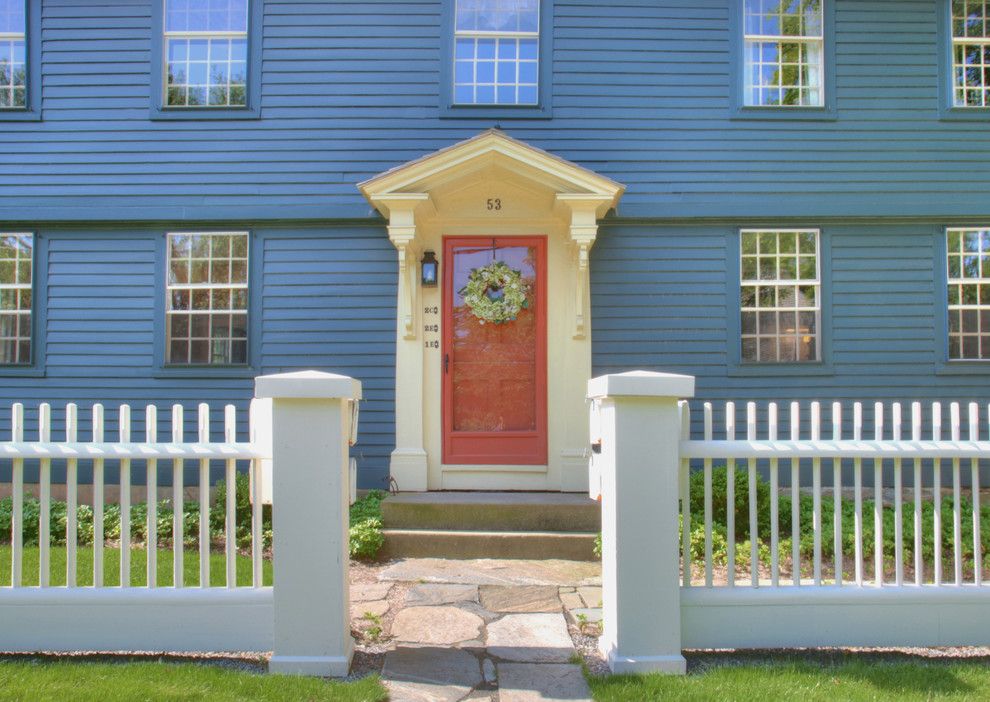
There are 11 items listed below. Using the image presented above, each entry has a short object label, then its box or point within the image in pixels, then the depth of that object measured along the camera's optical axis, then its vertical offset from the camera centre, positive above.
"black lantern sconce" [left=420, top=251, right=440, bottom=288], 6.76 +0.91
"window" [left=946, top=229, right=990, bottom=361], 7.02 +0.62
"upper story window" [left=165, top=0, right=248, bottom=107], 7.18 +3.04
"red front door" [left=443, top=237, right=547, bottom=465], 6.78 +0.00
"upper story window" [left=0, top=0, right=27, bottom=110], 7.23 +3.07
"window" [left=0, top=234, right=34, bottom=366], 7.12 +0.66
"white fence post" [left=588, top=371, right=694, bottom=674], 3.20 -0.71
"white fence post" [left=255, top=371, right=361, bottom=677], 3.18 -0.70
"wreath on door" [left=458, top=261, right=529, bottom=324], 6.80 +0.69
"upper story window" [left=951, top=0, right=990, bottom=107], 7.19 +2.99
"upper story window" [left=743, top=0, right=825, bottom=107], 7.20 +3.08
